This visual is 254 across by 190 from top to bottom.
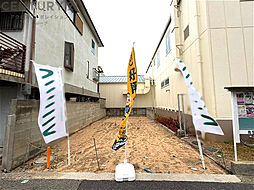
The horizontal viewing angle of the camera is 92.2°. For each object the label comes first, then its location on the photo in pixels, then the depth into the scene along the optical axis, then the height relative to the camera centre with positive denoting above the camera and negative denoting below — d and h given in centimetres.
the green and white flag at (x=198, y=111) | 302 -23
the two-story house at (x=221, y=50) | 532 +237
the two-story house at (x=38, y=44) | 446 +299
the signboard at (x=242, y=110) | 359 -28
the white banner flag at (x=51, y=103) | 318 +5
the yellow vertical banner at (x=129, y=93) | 338 +29
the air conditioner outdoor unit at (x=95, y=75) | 1354 +332
